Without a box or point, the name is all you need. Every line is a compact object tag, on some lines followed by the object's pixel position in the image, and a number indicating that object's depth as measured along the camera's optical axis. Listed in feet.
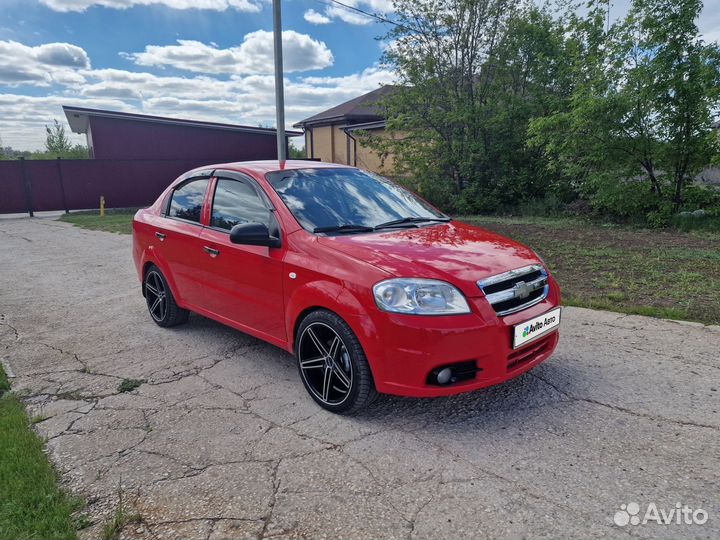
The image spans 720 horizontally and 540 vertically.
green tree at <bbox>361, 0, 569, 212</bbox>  44.88
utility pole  37.55
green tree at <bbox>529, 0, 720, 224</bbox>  32.71
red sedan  9.59
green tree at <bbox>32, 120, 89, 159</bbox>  118.56
